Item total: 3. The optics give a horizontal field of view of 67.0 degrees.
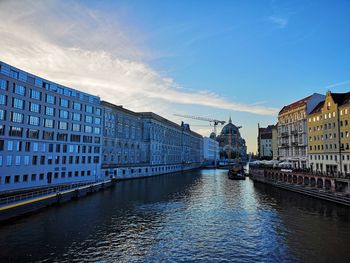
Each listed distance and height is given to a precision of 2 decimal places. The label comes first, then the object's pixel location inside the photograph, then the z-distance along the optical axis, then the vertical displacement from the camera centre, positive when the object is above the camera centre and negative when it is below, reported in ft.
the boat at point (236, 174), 436.93 -29.39
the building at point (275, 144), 468.50 +25.50
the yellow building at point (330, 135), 253.85 +25.53
